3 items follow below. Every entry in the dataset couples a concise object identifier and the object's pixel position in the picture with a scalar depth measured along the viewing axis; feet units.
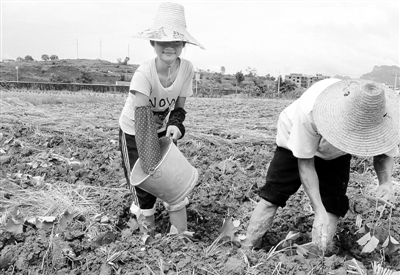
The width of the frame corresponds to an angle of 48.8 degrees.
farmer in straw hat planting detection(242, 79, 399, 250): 6.10
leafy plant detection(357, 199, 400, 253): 6.86
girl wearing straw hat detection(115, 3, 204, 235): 7.53
